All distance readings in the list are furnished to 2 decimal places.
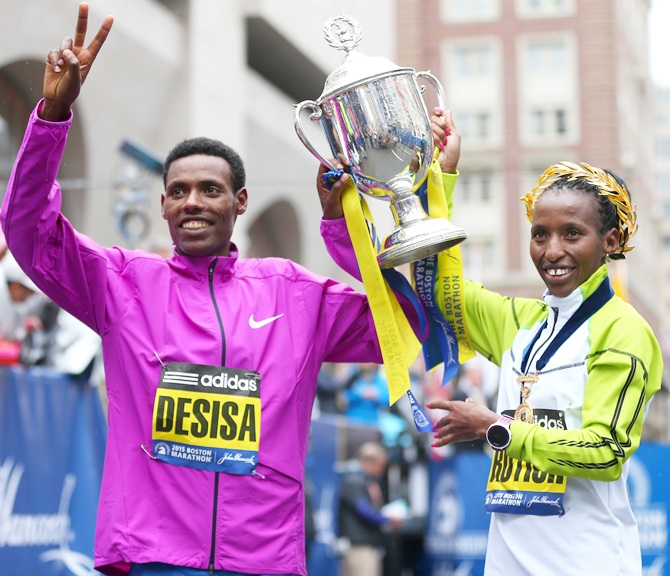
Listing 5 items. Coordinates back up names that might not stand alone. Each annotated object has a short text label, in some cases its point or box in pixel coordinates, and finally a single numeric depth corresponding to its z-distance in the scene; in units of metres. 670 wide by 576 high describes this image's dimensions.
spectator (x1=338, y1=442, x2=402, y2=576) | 10.50
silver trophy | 3.81
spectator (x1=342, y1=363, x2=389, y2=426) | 11.66
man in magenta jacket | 3.48
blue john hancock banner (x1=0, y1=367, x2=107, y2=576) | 6.02
